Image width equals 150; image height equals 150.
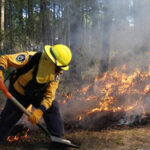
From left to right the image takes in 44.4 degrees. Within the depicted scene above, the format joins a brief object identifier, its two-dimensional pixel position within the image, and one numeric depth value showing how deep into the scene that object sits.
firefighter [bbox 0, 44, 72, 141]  3.14
